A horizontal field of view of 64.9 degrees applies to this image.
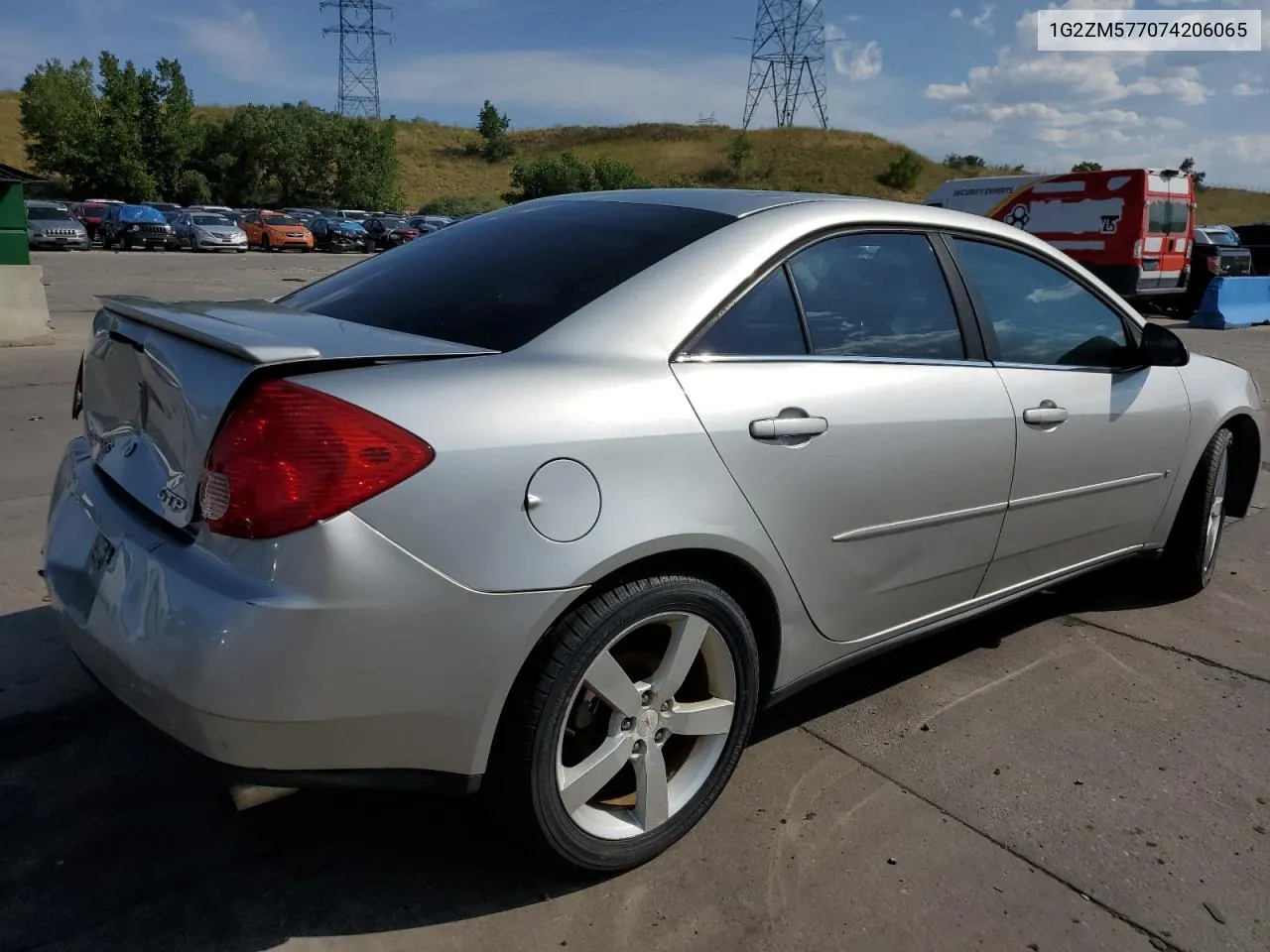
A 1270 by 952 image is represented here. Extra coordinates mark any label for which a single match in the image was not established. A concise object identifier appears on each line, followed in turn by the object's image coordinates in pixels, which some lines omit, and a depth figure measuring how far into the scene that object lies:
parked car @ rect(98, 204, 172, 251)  34.22
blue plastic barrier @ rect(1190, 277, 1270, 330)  18.11
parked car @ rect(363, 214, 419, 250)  39.03
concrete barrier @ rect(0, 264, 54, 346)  10.29
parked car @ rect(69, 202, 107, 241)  35.31
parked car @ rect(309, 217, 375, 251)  39.06
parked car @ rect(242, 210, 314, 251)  37.38
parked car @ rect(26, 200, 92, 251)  30.61
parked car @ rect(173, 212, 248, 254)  34.12
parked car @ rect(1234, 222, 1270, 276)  24.05
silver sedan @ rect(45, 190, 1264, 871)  1.89
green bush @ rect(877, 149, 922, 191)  75.44
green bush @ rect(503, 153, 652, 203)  63.50
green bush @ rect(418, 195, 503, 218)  66.25
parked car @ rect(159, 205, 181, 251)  34.94
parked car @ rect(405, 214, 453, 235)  40.38
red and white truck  17.91
